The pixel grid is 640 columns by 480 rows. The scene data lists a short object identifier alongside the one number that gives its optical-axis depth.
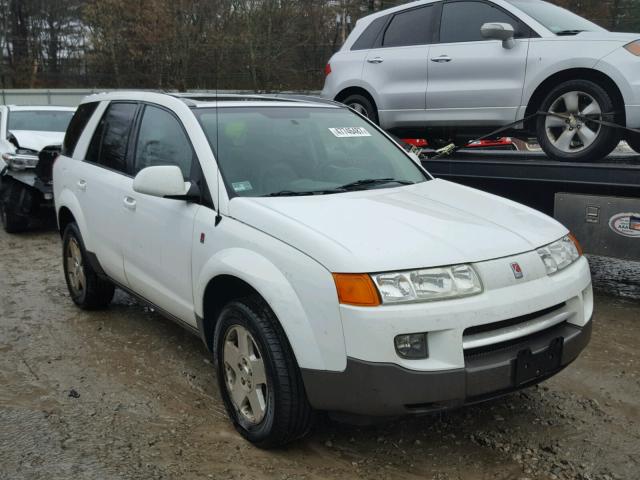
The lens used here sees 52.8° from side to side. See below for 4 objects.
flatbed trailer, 4.86
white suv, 2.62
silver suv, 5.26
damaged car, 8.29
